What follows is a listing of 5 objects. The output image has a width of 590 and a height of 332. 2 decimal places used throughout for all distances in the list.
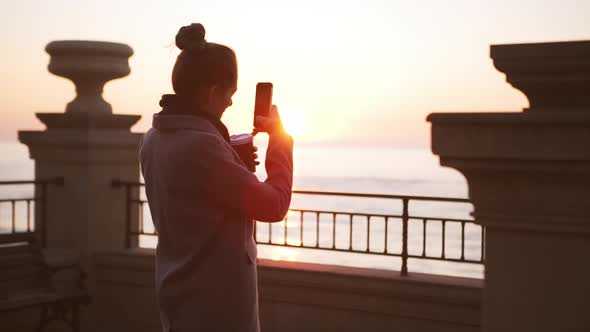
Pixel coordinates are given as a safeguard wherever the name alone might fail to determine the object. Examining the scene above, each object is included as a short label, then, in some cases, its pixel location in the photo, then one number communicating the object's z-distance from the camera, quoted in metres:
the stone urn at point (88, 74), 8.22
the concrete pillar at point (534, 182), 2.78
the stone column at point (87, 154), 8.20
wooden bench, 7.23
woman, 2.69
